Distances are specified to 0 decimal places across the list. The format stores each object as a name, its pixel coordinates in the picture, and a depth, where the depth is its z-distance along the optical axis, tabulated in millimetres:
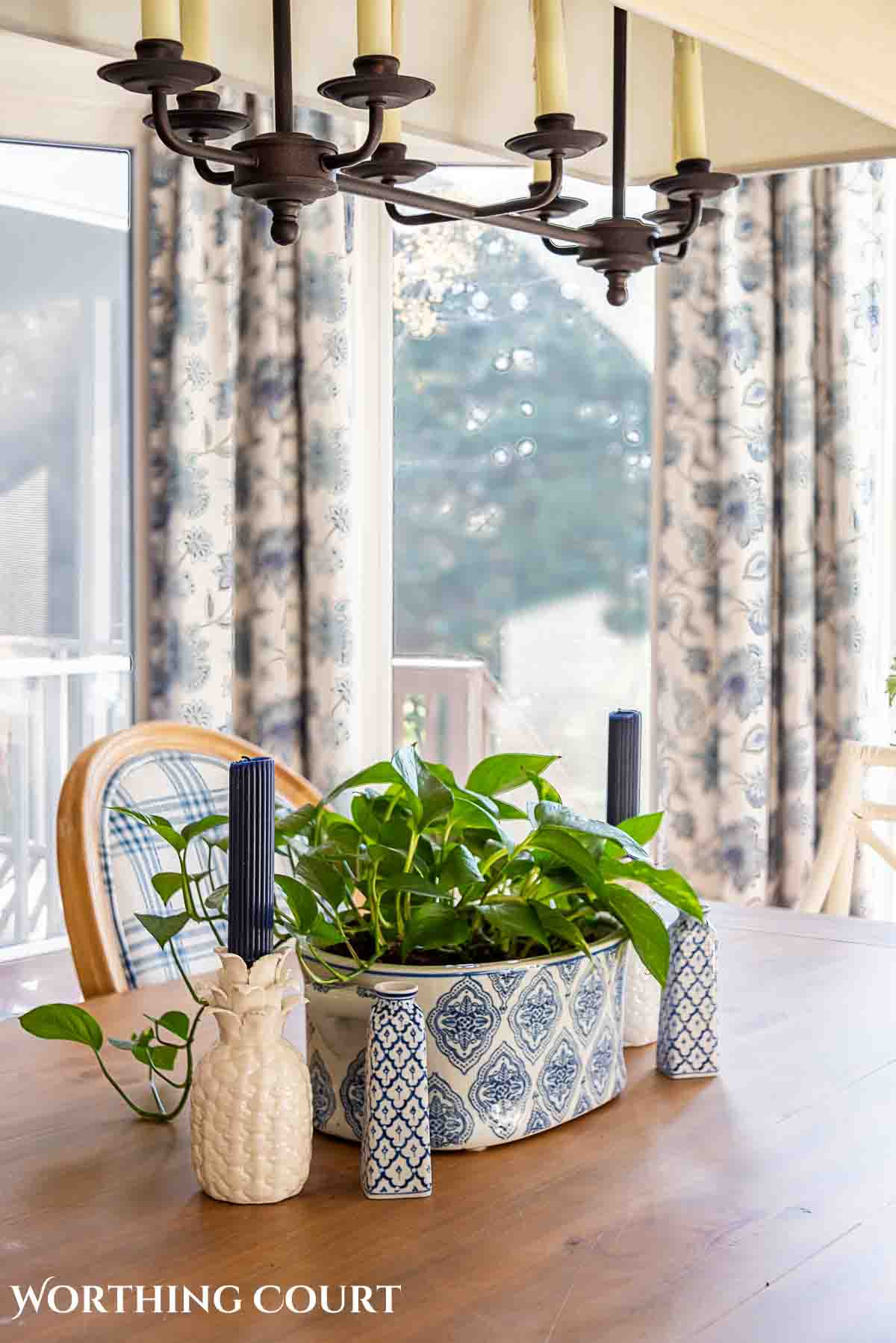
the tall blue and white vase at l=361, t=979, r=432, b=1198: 2457
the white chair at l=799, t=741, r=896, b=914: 4324
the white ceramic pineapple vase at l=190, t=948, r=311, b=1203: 2436
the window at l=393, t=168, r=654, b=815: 6146
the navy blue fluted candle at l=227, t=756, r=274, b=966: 2458
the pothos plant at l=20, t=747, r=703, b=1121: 2555
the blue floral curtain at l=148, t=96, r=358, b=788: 5678
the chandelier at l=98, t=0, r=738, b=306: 2524
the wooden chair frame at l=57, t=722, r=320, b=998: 3109
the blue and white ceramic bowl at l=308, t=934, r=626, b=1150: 2525
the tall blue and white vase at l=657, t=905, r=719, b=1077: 2729
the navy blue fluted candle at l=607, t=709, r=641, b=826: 2848
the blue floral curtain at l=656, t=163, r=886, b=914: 5565
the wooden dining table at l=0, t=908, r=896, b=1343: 2289
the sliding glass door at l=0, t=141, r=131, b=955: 5513
